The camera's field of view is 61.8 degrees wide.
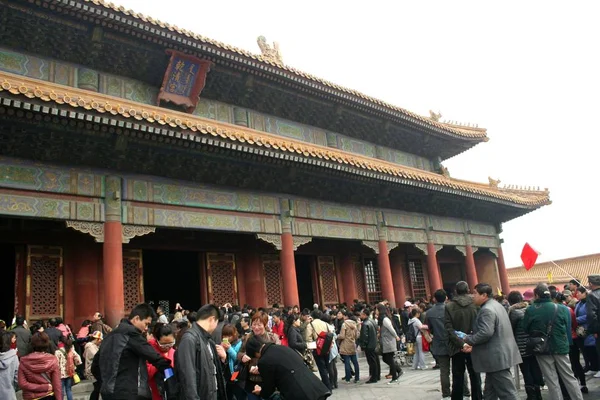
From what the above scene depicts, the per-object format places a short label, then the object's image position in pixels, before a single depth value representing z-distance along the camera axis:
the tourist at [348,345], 10.20
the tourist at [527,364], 6.88
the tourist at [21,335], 7.92
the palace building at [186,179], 9.84
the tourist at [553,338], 6.16
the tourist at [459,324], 6.59
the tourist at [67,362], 7.68
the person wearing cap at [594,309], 6.92
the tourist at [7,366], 5.57
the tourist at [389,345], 9.77
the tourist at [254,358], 4.83
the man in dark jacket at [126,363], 4.41
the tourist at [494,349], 5.70
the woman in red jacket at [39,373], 5.48
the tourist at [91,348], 9.13
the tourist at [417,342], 11.52
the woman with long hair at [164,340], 5.14
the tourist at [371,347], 10.01
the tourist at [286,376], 4.06
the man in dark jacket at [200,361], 4.21
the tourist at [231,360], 5.60
